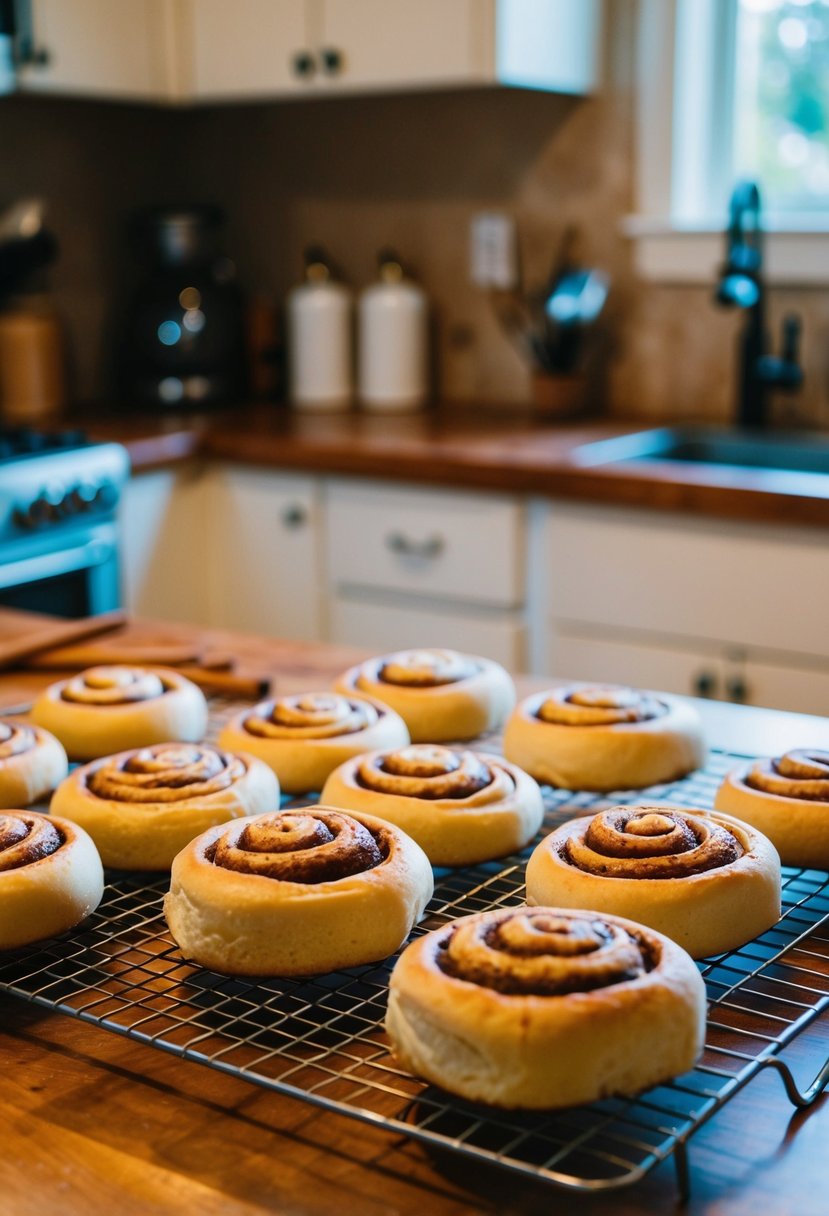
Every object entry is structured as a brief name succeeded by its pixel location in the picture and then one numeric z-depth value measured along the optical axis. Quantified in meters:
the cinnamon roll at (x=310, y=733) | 1.23
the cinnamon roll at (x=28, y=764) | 1.17
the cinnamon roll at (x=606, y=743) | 1.22
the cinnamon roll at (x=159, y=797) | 1.07
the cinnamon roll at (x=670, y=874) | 0.91
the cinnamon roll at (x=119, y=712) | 1.32
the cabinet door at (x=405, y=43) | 2.74
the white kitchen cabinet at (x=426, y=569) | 2.60
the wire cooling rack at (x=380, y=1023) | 0.74
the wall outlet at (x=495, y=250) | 3.23
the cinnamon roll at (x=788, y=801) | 1.05
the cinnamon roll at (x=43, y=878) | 0.93
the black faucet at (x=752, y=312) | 2.70
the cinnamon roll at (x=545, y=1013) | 0.74
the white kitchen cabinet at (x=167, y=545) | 2.85
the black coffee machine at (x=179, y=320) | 3.26
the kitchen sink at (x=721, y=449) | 2.74
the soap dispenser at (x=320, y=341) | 3.35
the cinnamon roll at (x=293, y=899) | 0.90
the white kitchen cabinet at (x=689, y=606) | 2.29
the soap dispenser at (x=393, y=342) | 3.28
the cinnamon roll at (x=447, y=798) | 1.08
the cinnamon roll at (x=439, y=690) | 1.36
